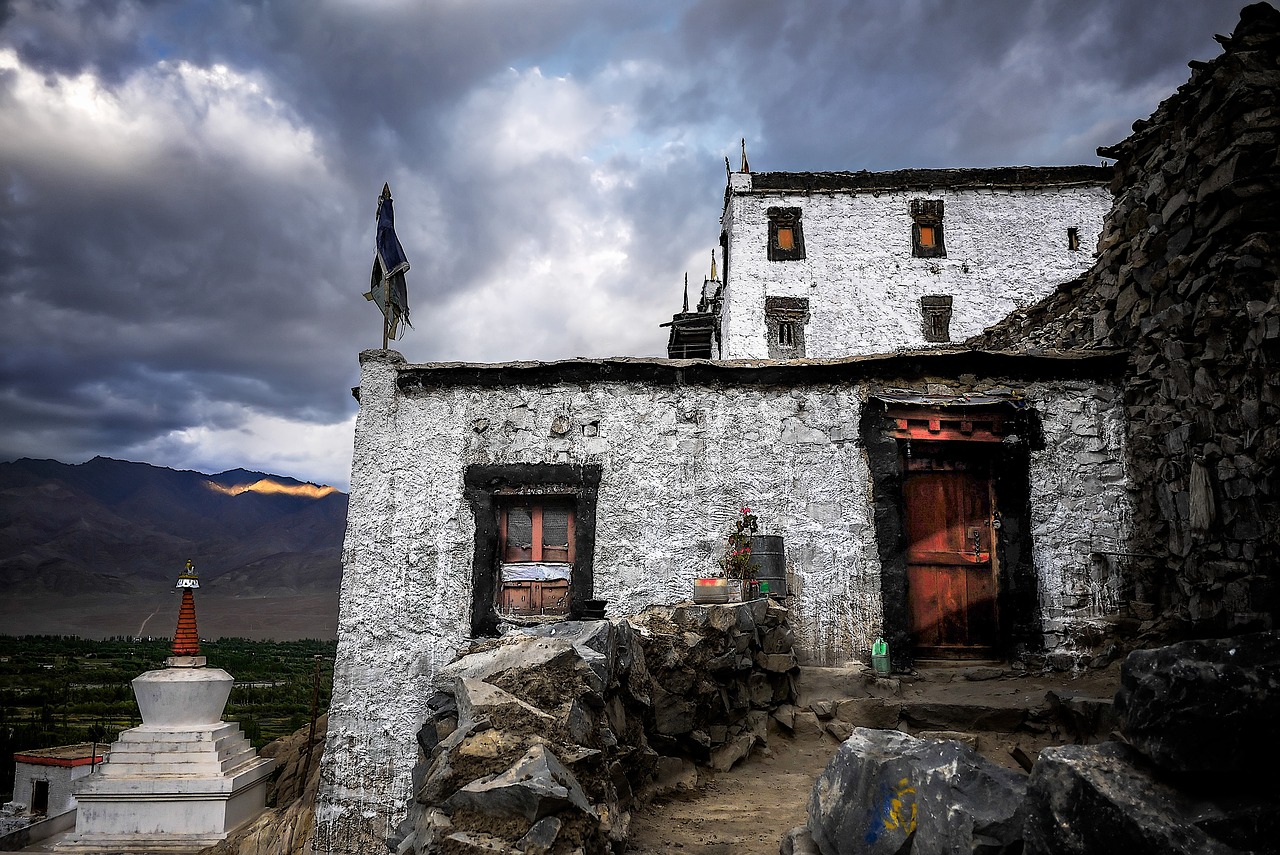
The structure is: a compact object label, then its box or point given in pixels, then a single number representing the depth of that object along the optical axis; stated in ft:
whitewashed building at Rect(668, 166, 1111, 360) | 65.41
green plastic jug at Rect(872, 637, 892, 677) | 23.95
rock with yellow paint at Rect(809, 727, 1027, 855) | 7.51
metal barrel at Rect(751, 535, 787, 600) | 25.67
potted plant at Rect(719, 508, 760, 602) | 24.35
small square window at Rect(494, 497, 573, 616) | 27.78
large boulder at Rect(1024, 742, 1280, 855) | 5.67
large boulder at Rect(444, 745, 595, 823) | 8.43
